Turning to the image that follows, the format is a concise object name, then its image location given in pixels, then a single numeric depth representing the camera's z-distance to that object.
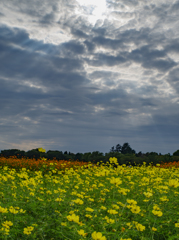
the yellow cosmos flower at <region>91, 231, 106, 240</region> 2.04
